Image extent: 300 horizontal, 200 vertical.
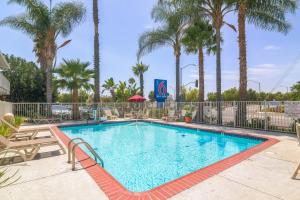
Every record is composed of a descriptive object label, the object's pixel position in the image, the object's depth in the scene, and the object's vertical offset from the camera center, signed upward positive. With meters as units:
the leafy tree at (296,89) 36.30 +3.02
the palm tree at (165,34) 16.62 +6.68
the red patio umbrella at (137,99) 17.53 +0.39
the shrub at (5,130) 6.23 -0.92
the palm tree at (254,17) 11.47 +5.60
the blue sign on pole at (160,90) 16.74 +1.19
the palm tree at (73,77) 15.60 +2.27
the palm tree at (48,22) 15.24 +6.82
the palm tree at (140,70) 30.77 +5.53
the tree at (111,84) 33.28 +3.39
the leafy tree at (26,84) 17.89 +1.89
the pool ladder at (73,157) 4.16 -1.27
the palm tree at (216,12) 13.16 +6.60
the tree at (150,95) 58.27 +2.38
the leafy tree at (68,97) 36.78 +1.36
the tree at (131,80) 43.72 +5.40
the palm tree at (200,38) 14.72 +5.21
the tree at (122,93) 28.12 +1.54
